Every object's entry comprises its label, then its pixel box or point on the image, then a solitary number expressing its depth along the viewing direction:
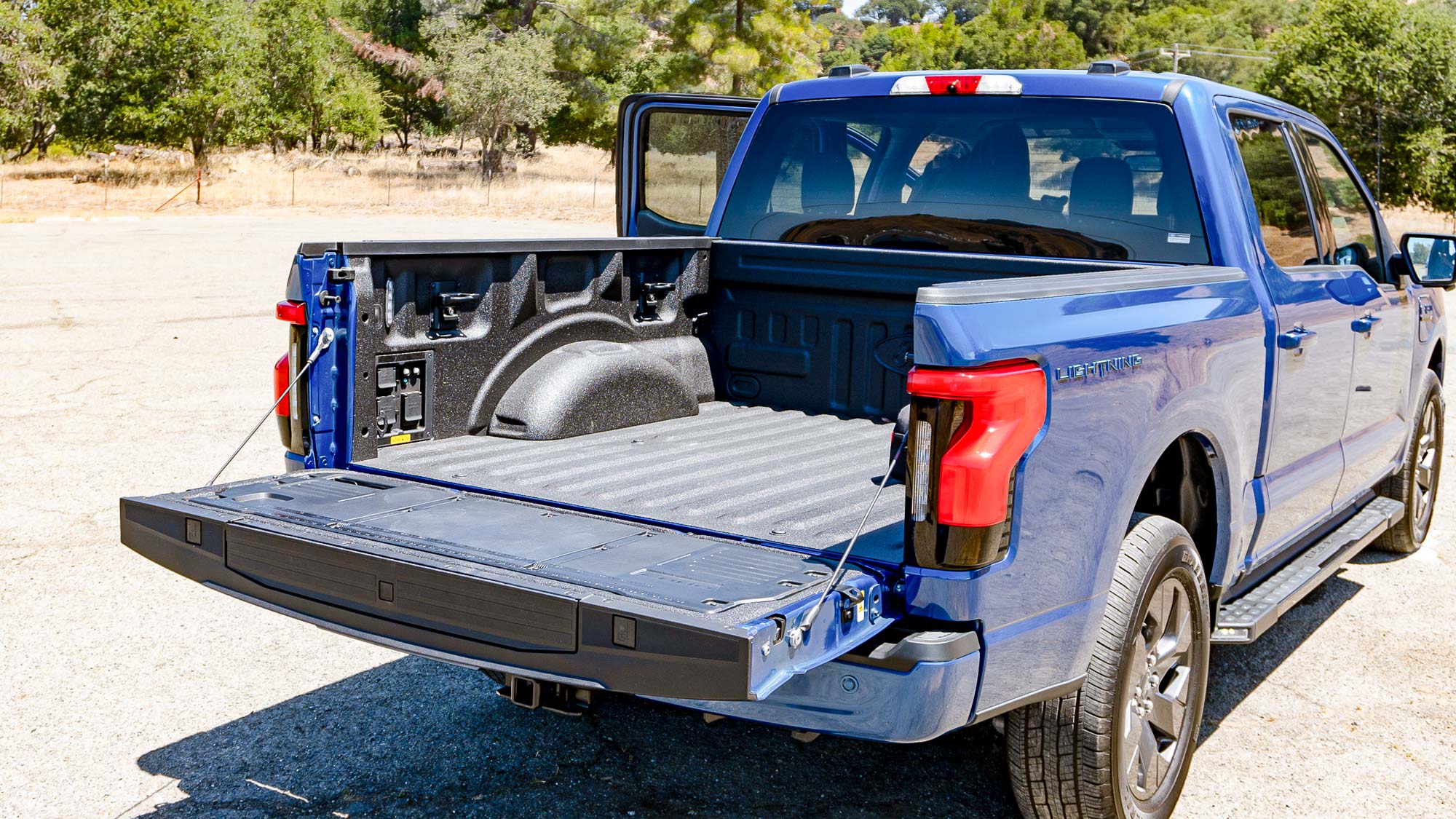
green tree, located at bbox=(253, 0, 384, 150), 54.84
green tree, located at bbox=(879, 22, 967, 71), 92.62
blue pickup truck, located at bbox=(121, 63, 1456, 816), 2.72
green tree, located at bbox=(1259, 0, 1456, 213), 32.41
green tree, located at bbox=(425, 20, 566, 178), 51.38
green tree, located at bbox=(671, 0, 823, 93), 43.34
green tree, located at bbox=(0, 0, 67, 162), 46.00
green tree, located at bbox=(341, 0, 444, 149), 64.31
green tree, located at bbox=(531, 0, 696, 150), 56.12
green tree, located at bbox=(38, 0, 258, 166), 45.34
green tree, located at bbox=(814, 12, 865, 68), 118.62
